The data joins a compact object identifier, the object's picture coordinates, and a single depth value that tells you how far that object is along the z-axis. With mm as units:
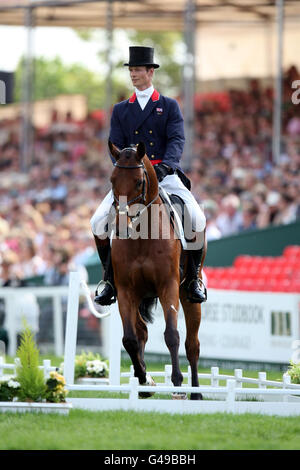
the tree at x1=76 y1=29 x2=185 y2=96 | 52156
